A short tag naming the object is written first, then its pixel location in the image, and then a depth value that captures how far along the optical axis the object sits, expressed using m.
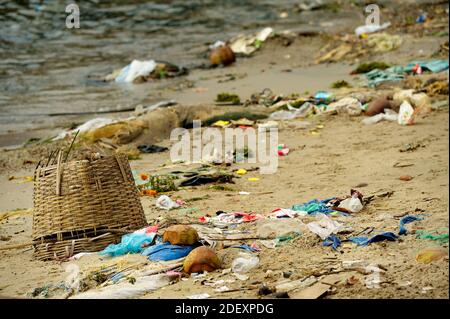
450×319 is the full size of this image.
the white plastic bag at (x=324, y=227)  10.58
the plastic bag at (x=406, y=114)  18.13
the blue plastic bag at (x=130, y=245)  11.05
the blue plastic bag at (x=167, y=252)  10.41
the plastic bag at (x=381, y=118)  18.64
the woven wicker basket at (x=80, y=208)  11.52
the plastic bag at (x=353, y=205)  12.05
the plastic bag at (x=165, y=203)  13.54
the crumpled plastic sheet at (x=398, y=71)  22.42
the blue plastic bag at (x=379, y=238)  9.98
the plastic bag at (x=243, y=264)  9.74
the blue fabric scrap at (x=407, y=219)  10.52
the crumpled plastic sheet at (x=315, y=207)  12.19
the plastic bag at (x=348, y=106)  19.66
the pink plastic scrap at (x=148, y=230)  11.35
